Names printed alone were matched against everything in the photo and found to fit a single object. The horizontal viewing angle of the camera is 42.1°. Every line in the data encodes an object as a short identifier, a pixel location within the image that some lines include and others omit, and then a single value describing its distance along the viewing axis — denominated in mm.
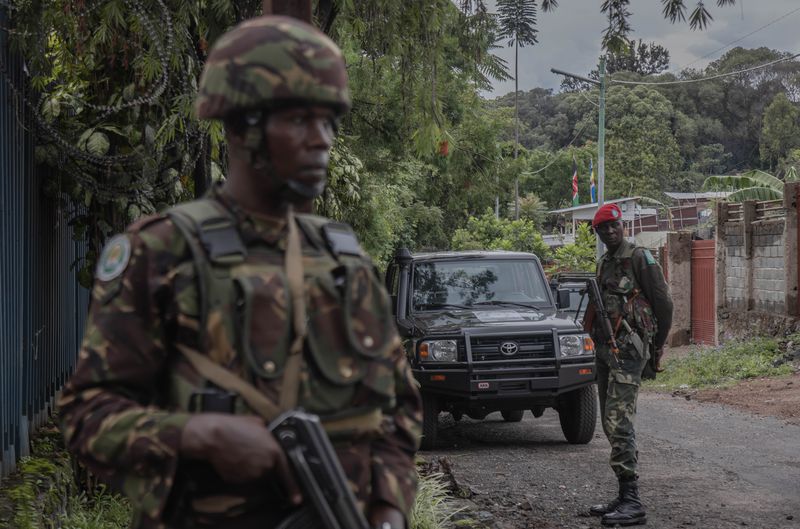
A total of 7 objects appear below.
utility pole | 26781
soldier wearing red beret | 6742
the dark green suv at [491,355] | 9633
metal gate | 21625
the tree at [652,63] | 74000
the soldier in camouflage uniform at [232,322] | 1826
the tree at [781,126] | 61656
